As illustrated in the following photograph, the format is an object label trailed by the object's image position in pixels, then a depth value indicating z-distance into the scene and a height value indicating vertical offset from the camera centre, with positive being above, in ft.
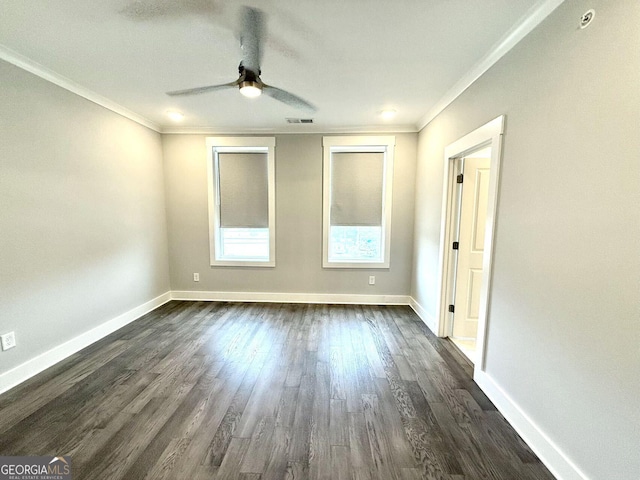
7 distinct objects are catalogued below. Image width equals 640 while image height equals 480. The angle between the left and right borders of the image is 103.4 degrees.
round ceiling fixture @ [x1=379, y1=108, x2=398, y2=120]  10.02 +4.09
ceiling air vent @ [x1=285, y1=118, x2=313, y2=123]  11.05 +4.08
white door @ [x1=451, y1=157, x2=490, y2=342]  8.79 -1.13
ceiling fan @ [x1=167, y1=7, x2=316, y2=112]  5.27 +3.83
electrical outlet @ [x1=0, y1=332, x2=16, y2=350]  6.39 -3.37
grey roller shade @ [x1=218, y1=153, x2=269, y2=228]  12.73 +1.20
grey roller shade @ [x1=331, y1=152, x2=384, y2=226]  12.50 +1.27
